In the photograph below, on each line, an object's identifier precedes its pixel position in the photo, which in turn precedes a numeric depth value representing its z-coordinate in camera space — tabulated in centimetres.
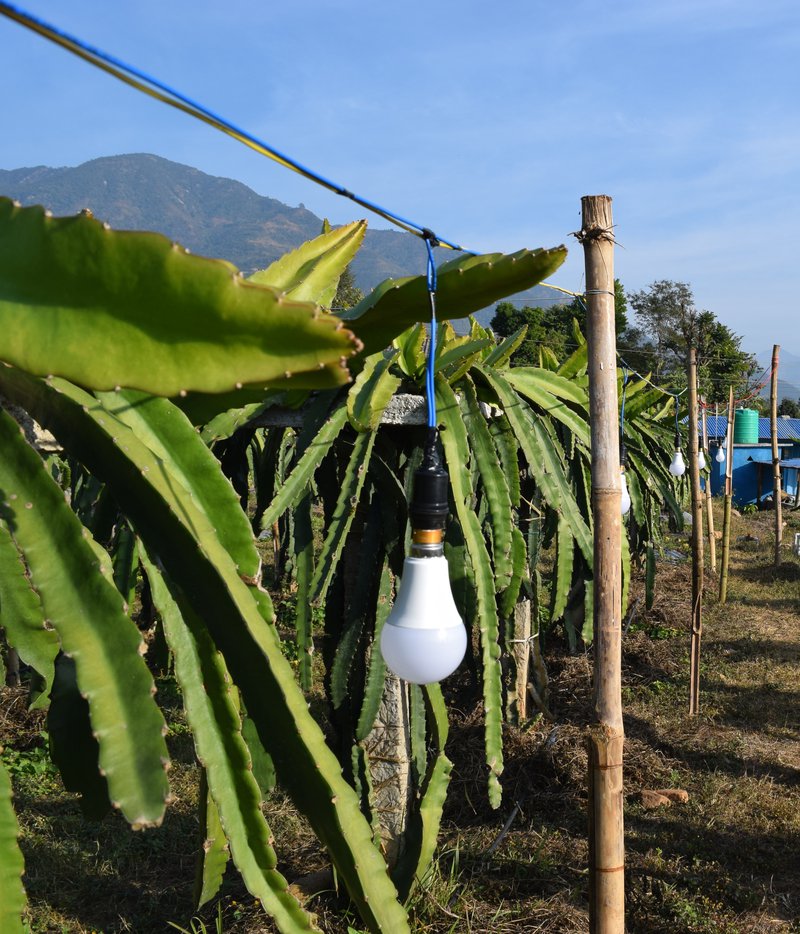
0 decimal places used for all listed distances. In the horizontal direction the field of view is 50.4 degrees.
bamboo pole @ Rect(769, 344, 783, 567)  865
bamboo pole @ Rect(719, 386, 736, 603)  736
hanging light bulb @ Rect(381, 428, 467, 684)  134
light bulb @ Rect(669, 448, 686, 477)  598
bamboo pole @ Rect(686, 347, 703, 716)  491
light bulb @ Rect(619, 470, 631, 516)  331
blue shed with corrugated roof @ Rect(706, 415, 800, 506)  1859
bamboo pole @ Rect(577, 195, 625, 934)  191
